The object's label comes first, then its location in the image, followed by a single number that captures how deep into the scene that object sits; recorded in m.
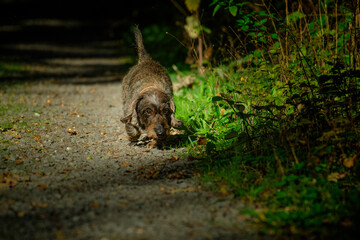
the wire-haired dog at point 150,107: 10.76
